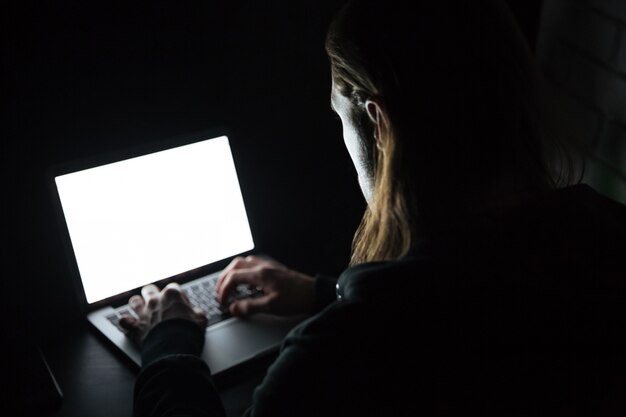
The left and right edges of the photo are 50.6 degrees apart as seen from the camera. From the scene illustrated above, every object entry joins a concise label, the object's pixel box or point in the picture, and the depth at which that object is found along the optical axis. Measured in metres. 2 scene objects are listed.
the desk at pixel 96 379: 0.98
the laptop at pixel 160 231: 1.12
